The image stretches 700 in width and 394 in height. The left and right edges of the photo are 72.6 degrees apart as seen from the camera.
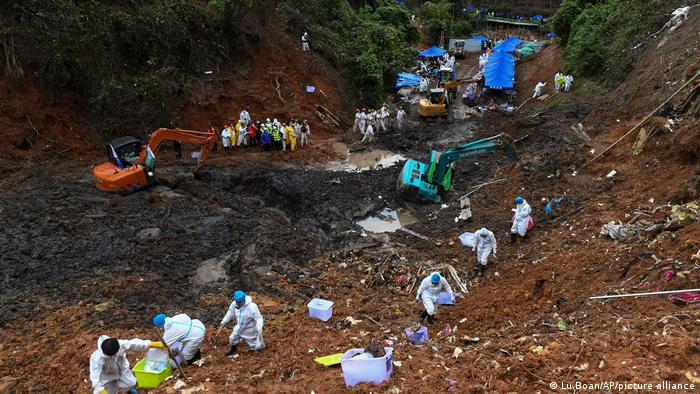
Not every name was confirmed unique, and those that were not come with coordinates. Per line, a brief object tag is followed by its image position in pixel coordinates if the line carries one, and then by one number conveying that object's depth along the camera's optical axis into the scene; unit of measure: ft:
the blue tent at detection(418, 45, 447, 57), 118.32
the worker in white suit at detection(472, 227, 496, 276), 32.81
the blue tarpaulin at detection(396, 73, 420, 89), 91.87
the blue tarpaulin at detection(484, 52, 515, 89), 90.50
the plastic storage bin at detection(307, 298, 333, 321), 27.94
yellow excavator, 76.18
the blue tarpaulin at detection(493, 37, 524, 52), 114.52
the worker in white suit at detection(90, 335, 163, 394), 18.80
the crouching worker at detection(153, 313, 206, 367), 22.21
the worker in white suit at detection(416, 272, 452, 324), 26.81
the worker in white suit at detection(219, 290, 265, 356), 23.15
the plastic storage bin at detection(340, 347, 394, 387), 19.11
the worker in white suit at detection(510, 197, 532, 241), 35.78
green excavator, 45.41
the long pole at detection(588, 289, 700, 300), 21.43
